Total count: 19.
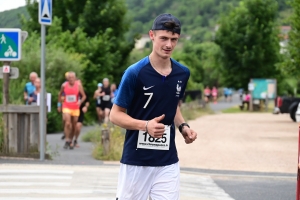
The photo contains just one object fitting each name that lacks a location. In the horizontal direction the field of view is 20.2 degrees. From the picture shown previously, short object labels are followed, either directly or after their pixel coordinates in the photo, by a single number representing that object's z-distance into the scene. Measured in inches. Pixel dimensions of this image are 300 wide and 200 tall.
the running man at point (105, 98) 1080.8
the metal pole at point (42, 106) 614.5
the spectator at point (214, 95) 3470.5
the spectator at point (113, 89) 1183.4
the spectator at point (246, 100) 2491.4
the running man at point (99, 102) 1083.3
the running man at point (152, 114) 247.4
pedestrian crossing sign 632.4
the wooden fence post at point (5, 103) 629.3
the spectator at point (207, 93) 3107.8
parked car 1566.2
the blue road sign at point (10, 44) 655.1
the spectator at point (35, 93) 810.2
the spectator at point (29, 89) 823.0
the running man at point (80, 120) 776.3
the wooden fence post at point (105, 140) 666.8
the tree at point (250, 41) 2479.1
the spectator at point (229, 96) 3891.5
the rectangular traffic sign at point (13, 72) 672.2
